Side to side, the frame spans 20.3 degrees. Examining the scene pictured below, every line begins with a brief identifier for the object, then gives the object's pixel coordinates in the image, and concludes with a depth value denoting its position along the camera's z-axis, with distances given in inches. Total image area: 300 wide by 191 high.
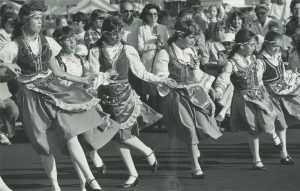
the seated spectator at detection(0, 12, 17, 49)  482.0
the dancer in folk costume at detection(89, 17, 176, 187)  322.0
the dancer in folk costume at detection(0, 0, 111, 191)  293.4
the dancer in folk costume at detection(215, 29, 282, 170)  356.8
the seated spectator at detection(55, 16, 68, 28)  582.6
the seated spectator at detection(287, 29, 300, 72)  426.7
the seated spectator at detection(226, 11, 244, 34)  513.7
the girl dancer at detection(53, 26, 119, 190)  314.0
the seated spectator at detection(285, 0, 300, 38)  534.6
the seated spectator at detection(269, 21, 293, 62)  472.3
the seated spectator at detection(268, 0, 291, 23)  592.1
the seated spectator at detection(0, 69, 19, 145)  446.9
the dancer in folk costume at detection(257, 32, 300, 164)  375.6
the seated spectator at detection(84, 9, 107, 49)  466.0
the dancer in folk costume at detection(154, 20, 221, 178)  336.2
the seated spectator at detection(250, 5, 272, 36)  540.7
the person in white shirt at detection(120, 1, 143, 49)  481.1
